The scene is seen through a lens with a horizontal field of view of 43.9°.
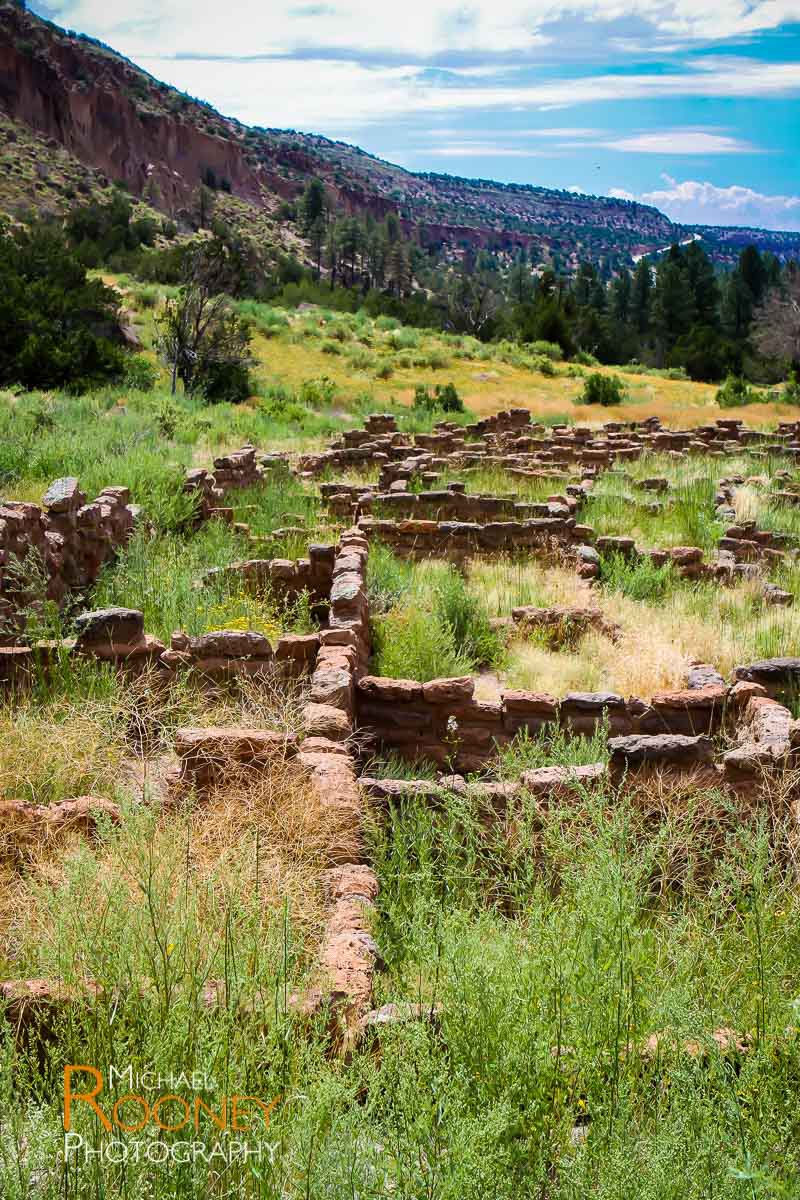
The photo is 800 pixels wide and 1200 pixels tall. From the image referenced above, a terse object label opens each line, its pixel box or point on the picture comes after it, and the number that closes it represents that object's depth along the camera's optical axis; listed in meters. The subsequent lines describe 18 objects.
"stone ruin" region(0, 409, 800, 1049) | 4.85
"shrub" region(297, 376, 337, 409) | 27.84
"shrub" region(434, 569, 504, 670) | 8.98
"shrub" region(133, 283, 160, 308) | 36.22
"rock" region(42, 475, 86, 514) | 9.65
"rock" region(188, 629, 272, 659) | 7.31
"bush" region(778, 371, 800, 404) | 33.97
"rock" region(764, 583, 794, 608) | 10.76
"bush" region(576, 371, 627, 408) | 31.67
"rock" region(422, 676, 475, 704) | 6.81
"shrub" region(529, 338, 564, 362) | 44.66
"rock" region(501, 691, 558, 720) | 6.69
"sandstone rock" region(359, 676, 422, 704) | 6.98
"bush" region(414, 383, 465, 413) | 27.89
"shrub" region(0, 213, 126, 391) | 22.70
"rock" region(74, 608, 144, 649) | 7.10
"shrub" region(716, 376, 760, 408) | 33.12
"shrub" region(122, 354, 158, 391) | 24.42
